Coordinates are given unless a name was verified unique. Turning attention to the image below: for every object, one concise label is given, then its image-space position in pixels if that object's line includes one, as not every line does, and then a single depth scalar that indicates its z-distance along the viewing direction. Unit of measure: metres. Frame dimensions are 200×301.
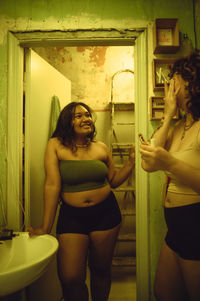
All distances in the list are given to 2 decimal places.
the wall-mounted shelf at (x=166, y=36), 1.55
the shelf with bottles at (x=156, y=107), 1.57
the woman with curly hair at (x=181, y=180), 1.01
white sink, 0.94
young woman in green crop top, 1.44
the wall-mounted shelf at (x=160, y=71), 1.57
